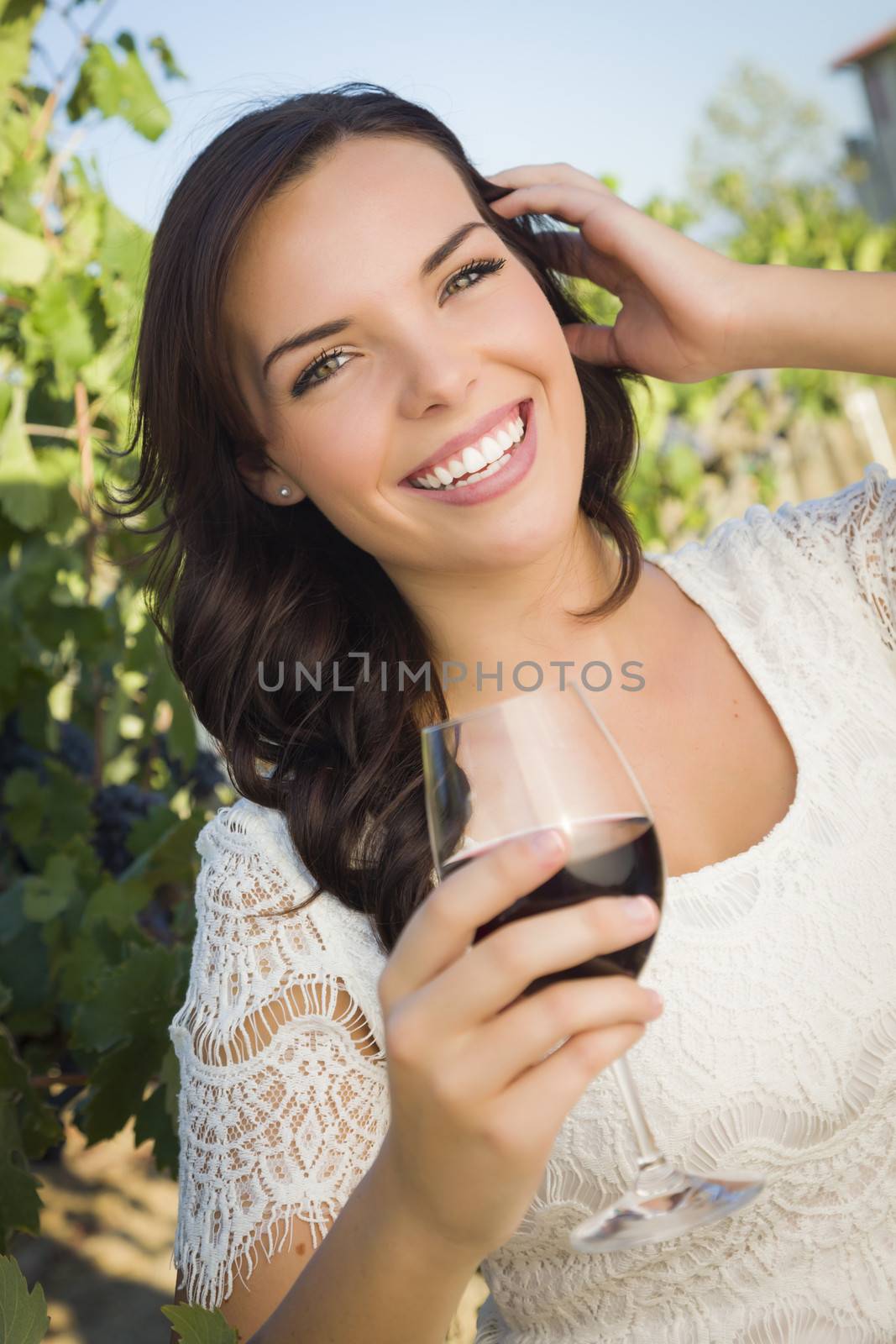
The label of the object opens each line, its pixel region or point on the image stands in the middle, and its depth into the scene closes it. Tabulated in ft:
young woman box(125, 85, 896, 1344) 5.60
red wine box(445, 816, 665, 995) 3.19
